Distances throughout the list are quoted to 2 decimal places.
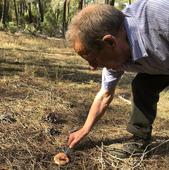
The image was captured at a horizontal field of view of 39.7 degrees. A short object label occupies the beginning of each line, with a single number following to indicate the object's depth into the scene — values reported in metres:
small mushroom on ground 1.70
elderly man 1.17
